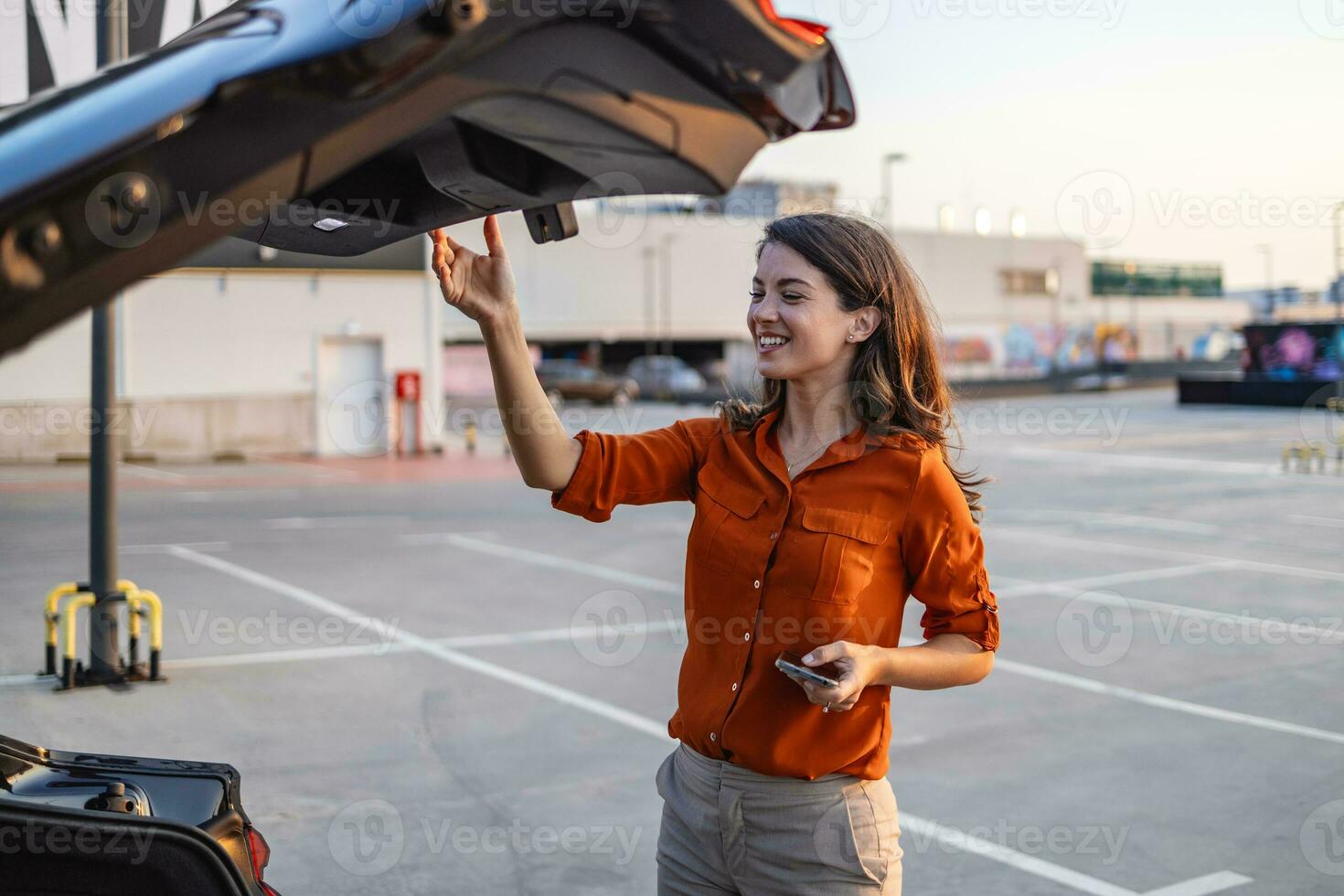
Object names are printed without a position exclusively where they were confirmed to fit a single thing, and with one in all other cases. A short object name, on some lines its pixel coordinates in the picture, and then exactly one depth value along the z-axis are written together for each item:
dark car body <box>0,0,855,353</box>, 1.42
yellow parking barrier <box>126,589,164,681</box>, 7.81
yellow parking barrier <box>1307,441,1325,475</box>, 22.66
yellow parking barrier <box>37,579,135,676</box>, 7.70
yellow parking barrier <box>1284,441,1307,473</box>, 22.98
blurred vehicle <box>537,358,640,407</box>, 46.89
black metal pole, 7.77
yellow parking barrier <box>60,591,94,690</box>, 7.63
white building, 23.91
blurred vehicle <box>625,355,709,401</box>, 51.41
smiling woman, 2.48
